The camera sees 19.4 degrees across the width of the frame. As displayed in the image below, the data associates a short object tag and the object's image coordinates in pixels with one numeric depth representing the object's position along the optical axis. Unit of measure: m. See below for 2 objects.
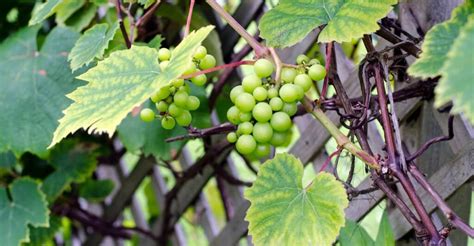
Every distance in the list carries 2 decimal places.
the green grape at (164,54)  0.82
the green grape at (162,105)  0.83
